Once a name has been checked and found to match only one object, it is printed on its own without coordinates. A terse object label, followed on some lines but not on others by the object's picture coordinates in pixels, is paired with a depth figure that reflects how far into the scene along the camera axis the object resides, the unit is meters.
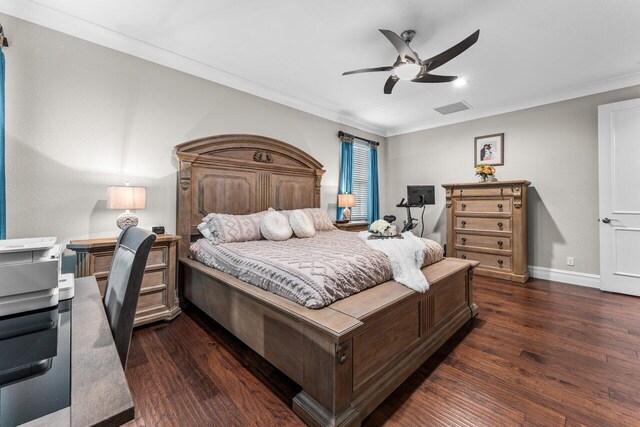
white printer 0.89
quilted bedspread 1.74
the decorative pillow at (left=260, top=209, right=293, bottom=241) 3.13
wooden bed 1.47
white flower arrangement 2.80
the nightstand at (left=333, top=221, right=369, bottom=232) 4.61
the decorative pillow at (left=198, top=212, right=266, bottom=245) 2.95
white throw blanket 2.09
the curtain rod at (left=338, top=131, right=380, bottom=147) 5.02
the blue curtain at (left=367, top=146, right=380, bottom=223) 5.68
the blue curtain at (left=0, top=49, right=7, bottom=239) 2.13
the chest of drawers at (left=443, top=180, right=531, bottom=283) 4.03
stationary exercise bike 5.20
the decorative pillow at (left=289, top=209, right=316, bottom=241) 3.34
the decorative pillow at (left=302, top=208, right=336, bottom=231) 3.93
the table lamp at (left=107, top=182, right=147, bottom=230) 2.48
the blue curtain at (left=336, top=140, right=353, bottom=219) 5.05
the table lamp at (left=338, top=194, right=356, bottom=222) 4.75
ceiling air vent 4.53
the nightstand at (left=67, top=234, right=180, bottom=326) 2.37
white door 3.41
